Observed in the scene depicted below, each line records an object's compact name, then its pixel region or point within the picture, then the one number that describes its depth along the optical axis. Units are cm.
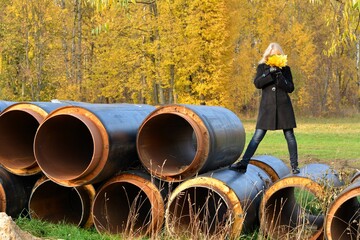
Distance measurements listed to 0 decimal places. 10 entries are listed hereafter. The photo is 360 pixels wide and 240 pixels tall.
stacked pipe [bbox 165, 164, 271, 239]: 1355
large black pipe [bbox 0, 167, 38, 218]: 1602
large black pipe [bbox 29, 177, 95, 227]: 1558
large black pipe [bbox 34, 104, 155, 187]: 1417
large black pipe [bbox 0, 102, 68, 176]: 1605
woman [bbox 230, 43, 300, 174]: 1577
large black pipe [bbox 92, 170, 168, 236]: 1441
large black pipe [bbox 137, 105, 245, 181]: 1445
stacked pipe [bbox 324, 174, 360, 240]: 1221
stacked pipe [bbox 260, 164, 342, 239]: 1357
